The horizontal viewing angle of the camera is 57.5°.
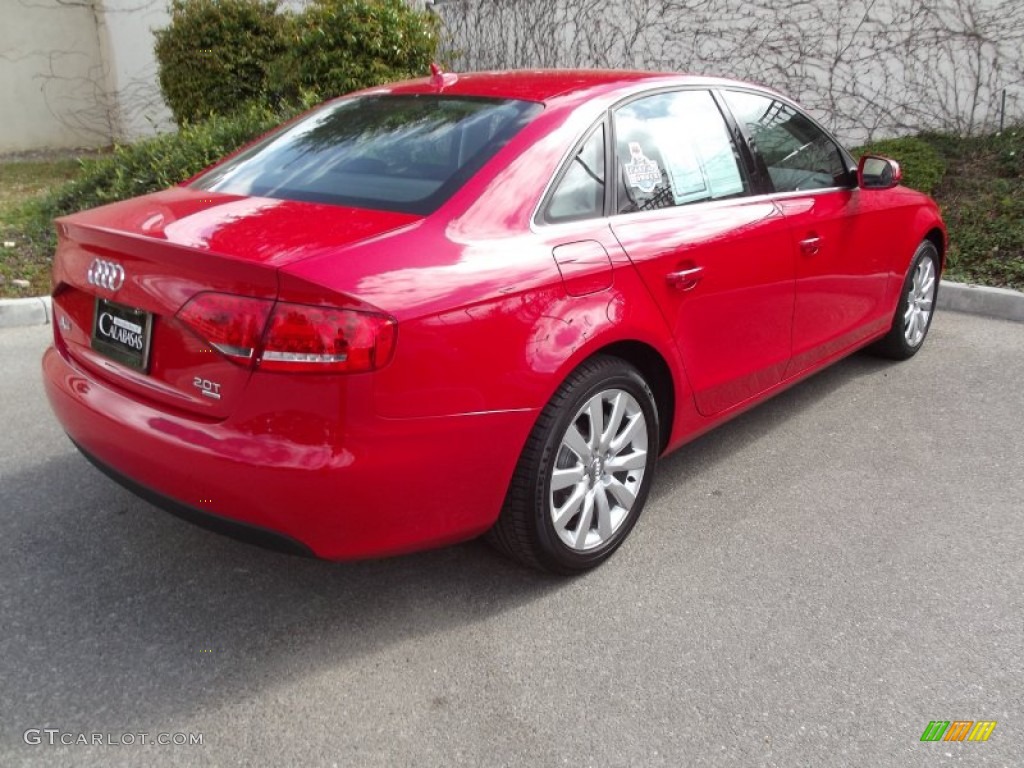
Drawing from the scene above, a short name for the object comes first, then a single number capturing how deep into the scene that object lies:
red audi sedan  2.32
